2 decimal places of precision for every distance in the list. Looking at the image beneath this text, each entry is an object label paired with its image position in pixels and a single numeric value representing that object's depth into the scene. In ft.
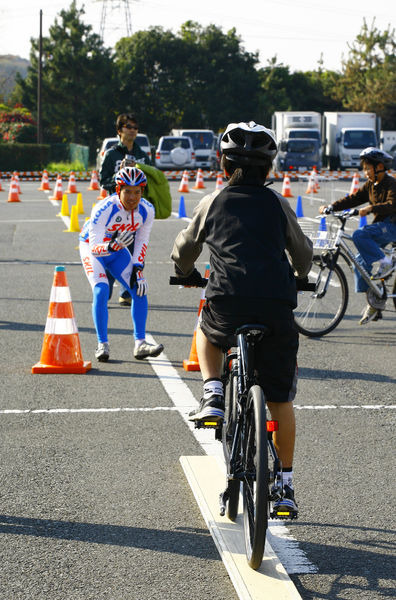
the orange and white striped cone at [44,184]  107.76
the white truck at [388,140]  180.00
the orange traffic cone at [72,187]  100.07
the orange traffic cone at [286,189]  94.22
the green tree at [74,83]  209.87
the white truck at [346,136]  152.97
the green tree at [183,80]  227.40
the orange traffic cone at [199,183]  109.09
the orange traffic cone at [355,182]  91.99
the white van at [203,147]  151.84
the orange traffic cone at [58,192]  91.66
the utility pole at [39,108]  170.40
